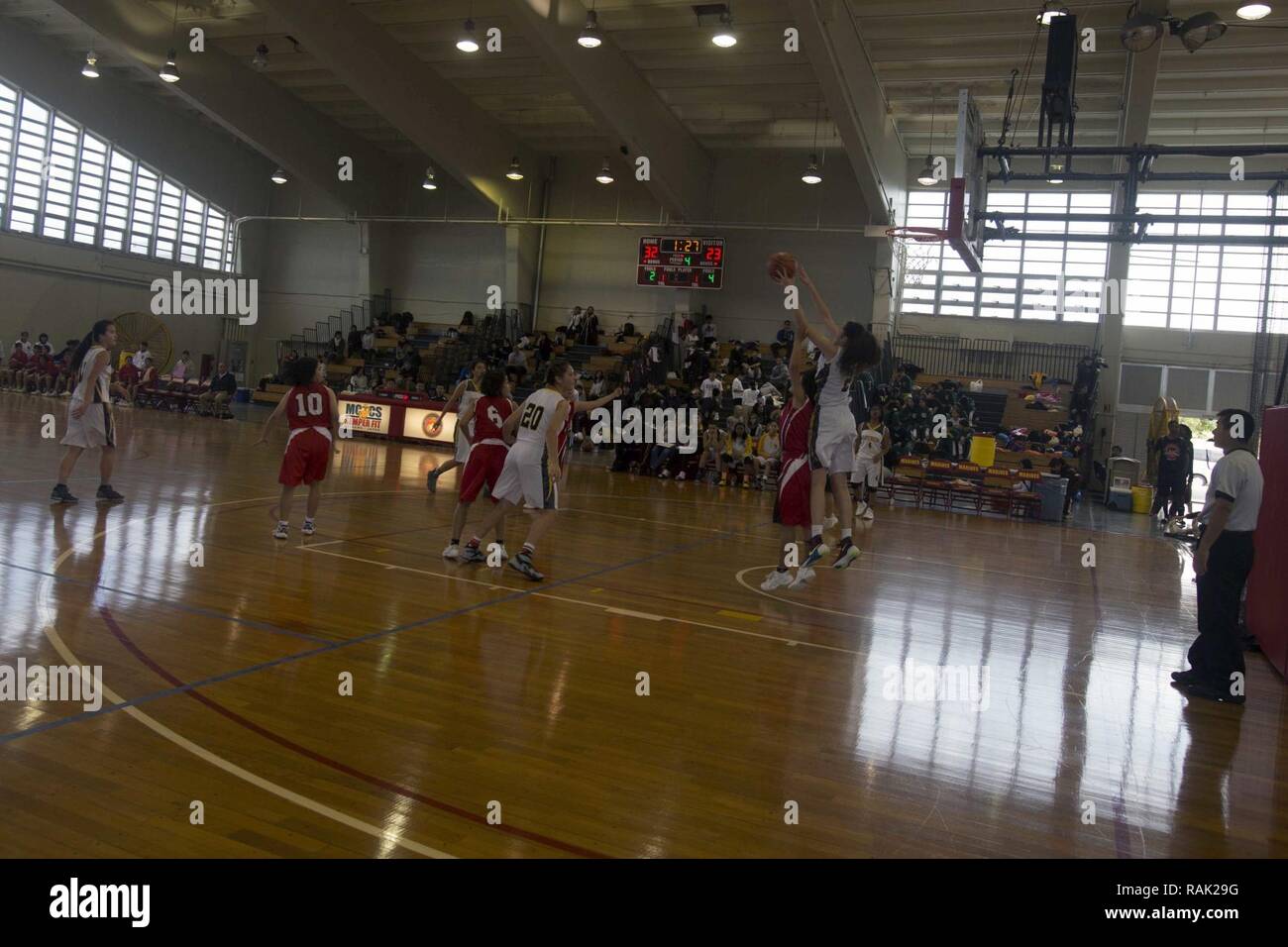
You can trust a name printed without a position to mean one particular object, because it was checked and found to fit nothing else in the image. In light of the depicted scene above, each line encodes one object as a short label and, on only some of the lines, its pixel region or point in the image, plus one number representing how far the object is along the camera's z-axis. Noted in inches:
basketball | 236.1
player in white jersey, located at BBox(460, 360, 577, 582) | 264.1
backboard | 430.6
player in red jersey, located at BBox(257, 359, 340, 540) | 290.5
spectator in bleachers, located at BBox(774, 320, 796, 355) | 923.5
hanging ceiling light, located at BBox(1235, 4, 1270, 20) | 485.2
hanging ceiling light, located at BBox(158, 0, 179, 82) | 758.9
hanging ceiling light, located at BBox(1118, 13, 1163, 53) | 453.7
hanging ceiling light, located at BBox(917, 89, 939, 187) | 767.7
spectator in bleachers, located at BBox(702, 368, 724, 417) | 757.3
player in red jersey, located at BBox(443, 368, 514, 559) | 283.9
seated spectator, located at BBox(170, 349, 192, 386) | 924.4
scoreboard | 939.3
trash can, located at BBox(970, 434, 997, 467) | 707.4
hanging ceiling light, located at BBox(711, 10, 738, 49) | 628.1
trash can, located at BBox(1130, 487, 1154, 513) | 745.0
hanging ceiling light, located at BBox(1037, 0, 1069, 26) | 587.9
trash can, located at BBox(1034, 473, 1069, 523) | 617.3
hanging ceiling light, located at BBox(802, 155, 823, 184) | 835.4
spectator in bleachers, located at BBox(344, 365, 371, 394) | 935.7
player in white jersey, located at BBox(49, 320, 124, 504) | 324.5
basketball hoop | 473.7
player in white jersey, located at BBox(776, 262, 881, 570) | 247.0
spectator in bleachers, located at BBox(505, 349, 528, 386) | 876.0
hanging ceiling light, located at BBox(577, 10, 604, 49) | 628.4
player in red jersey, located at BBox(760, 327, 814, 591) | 267.7
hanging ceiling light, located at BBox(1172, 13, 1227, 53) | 484.1
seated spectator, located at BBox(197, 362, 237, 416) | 856.9
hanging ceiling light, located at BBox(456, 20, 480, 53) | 682.8
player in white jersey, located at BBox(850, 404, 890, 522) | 537.0
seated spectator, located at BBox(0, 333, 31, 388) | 911.7
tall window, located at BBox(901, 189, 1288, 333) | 882.1
